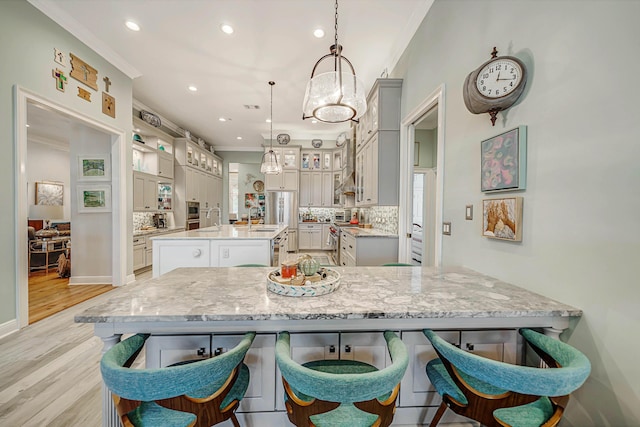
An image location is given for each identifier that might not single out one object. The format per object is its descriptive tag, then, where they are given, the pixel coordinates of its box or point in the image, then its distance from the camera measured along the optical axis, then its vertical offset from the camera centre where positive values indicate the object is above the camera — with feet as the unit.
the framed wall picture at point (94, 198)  12.73 +0.48
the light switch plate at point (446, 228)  7.00 -0.49
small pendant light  15.05 +2.58
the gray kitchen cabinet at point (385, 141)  10.59 +3.13
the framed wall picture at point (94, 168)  12.75 +2.07
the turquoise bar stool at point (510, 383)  2.46 -2.06
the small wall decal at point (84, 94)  10.15 +4.83
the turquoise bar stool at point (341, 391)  2.38 -1.84
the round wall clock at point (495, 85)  4.46 +2.48
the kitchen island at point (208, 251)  9.29 -1.64
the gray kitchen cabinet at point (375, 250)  11.17 -1.82
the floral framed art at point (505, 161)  4.50 +1.02
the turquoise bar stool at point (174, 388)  2.43 -1.91
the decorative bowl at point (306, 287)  4.03 -1.32
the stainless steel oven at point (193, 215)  20.86 -0.60
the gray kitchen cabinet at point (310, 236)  23.22 -2.50
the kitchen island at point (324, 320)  3.39 -1.61
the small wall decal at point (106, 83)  11.38 +5.90
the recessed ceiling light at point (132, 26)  9.30 +7.08
